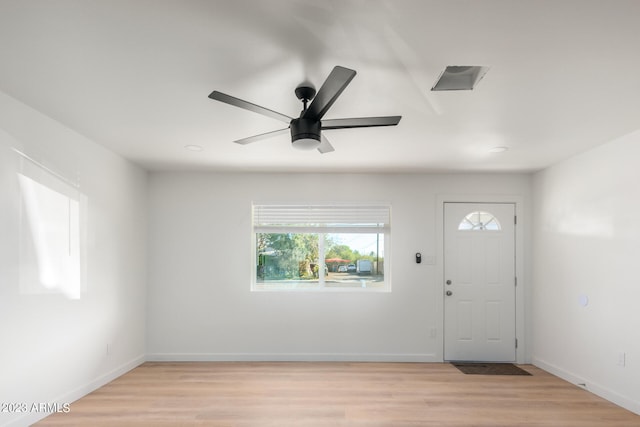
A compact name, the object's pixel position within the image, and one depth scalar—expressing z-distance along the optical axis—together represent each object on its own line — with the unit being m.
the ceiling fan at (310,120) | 1.97
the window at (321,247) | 4.77
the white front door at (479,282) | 4.58
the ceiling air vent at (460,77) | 2.08
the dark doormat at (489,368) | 4.16
